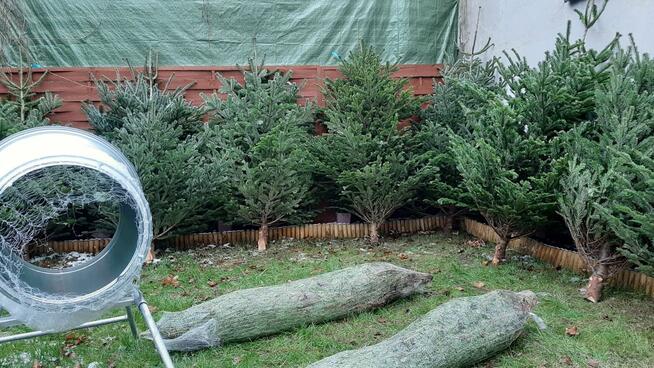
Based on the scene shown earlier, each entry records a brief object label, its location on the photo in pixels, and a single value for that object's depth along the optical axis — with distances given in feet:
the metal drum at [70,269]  8.11
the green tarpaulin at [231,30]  23.70
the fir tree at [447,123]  20.10
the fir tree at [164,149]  17.89
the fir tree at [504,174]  14.80
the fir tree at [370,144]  19.47
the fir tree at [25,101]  19.07
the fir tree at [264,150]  19.15
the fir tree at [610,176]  11.71
